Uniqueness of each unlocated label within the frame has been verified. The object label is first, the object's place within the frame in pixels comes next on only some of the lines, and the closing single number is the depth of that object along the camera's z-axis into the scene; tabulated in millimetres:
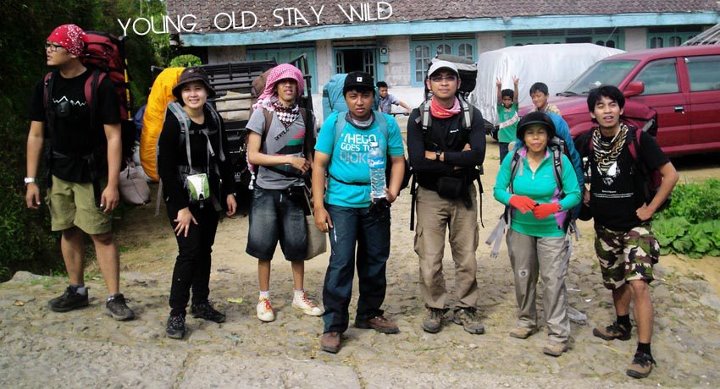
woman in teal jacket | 4043
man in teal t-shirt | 4008
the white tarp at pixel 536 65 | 14406
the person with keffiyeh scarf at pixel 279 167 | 4207
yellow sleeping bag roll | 4660
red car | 9648
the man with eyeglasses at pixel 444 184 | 4156
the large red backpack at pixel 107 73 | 4016
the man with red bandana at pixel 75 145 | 3984
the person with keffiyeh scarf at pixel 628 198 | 3965
